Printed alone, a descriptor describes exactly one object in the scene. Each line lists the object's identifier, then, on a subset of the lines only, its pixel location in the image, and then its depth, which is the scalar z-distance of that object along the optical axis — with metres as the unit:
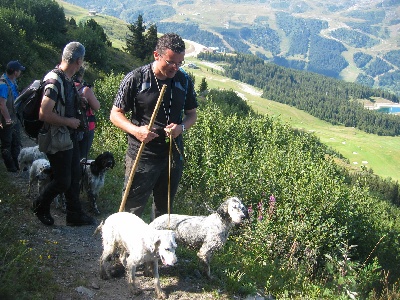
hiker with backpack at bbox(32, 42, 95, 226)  5.15
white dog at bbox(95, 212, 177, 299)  4.10
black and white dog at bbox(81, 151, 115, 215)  7.58
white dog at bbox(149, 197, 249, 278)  4.91
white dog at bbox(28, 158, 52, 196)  7.14
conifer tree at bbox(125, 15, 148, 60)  54.50
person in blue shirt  7.97
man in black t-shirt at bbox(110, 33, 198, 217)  4.18
